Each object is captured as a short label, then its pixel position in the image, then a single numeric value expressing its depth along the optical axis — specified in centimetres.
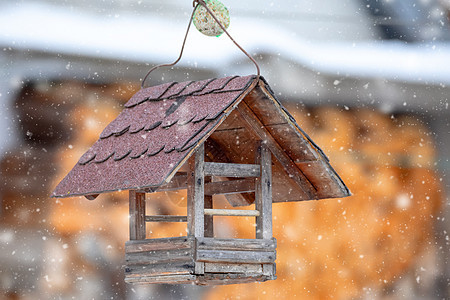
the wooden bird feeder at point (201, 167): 612
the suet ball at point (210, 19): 638
